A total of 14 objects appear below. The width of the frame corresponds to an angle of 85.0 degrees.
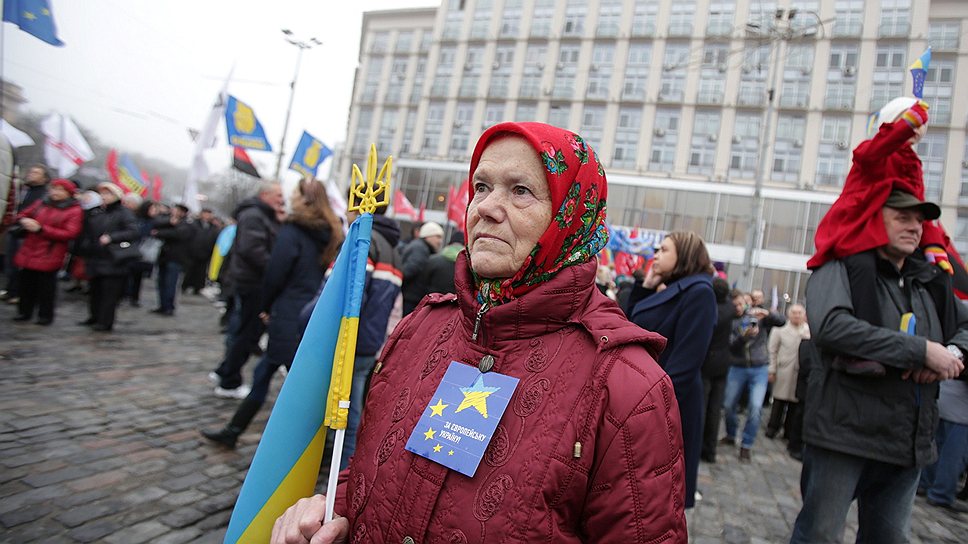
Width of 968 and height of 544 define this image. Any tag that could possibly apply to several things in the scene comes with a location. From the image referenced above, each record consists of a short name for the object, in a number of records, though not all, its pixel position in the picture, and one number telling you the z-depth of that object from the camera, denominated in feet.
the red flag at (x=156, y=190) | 70.64
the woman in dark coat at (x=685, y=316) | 10.77
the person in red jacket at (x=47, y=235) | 23.04
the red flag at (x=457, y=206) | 44.55
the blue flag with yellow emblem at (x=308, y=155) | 35.54
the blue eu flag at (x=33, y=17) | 14.71
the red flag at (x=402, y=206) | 50.62
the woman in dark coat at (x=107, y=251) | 24.59
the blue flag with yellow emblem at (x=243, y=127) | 35.76
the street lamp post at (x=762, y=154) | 54.54
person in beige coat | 24.32
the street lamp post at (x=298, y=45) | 85.66
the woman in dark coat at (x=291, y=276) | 13.64
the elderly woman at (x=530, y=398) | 3.95
